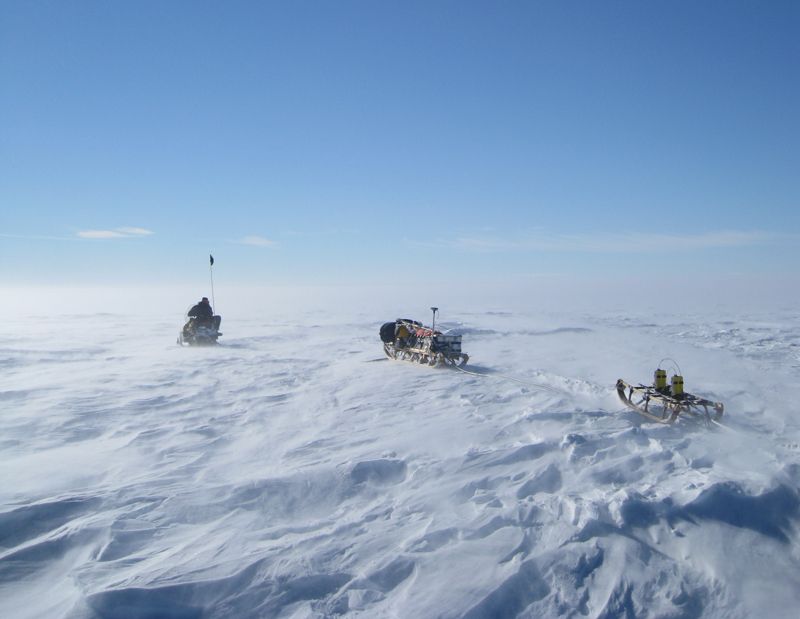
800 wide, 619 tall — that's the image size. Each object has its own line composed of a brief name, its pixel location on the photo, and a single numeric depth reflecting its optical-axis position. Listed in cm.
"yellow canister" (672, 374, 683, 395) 846
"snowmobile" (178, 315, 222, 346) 1978
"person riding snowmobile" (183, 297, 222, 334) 1972
